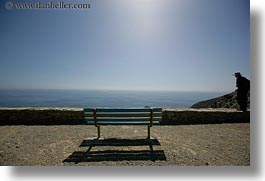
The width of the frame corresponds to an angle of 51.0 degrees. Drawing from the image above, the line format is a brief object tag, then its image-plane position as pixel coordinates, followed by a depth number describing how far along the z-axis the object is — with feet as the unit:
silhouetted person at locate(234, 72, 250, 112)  24.39
